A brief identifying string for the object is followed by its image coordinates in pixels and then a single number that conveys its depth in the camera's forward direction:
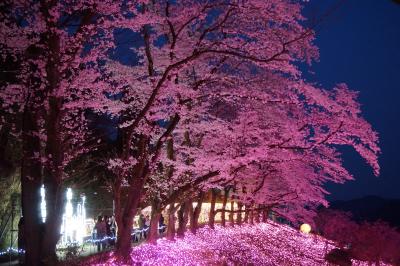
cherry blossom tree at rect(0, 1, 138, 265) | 10.50
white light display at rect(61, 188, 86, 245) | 20.17
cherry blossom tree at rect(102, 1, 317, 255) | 12.59
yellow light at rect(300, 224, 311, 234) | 49.44
